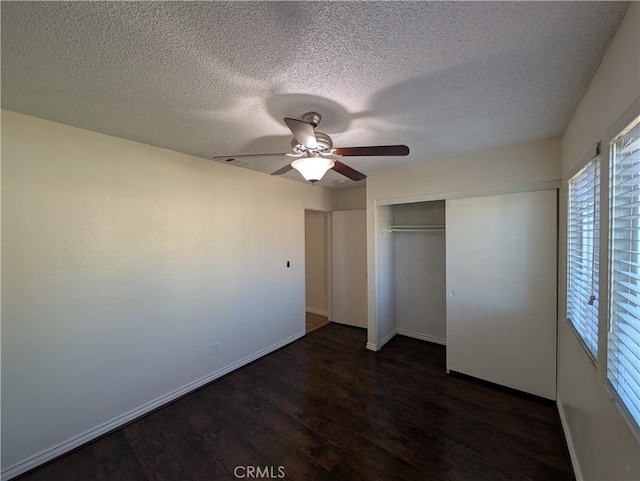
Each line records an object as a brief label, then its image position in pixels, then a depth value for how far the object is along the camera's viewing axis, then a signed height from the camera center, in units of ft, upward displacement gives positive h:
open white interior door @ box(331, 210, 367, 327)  14.08 -1.79
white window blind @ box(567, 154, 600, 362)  4.53 -0.40
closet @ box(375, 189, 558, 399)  7.64 -1.79
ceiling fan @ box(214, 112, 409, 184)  4.94 +1.81
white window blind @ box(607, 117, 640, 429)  3.13 -0.52
